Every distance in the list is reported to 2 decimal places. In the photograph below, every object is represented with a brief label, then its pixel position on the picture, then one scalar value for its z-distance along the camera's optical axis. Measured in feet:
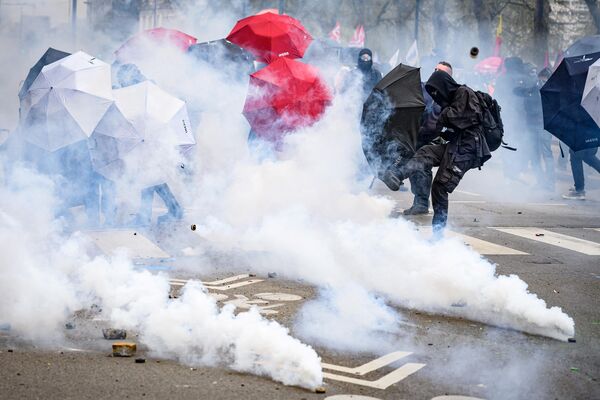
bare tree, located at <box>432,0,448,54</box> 141.08
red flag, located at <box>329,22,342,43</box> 97.59
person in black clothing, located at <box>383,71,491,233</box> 29.71
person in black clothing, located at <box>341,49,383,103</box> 39.17
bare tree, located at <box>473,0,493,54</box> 139.54
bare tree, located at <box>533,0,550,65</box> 136.56
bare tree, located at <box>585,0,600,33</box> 97.25
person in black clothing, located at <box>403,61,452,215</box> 33.30
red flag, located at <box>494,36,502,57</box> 113.39
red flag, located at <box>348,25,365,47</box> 101.91
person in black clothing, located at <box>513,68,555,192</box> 54.19
